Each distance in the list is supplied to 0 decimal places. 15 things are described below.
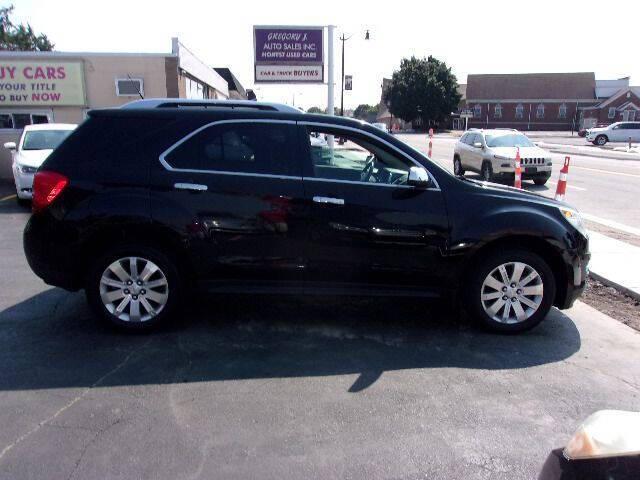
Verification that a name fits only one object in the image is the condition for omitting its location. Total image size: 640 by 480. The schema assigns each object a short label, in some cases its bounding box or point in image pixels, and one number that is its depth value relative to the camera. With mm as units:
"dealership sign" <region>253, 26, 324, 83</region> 19281
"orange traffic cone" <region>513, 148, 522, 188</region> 10028
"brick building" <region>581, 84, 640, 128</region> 73938
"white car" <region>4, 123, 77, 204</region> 10523
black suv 4312
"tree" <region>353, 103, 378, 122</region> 144288
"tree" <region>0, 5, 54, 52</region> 66875
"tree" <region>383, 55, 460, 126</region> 78312
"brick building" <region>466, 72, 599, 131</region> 80562
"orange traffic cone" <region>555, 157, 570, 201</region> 8039
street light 54000
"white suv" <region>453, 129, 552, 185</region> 14938
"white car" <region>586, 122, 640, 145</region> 42406
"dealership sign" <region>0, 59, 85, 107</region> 18516
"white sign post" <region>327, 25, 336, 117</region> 18781
